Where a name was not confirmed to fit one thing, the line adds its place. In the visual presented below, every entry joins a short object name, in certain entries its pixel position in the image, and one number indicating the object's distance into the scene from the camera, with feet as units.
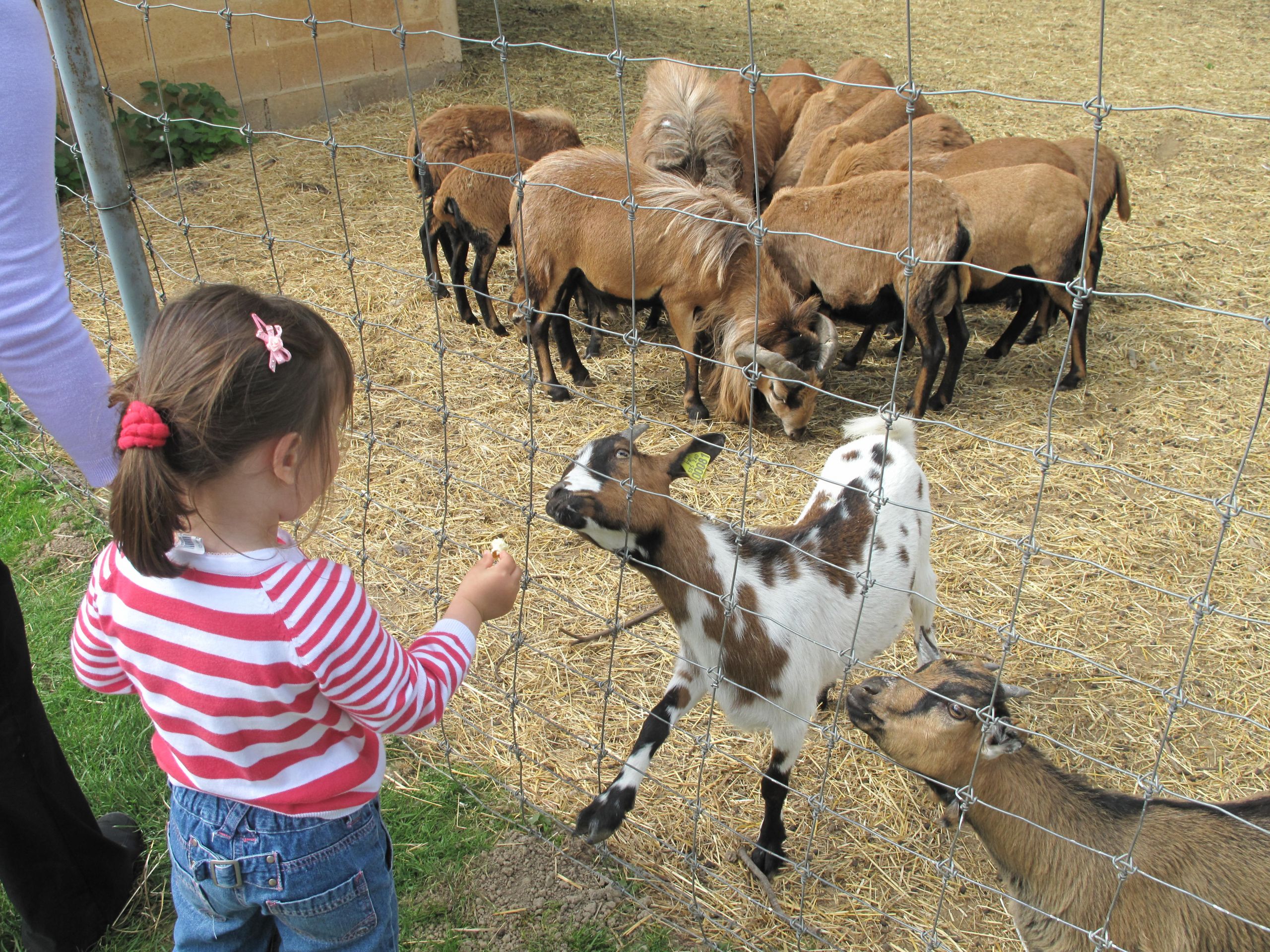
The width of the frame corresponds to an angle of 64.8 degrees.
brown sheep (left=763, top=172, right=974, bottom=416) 17.57
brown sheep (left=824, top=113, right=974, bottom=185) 21.17
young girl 5.01
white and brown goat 9.05
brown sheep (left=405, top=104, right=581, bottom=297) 22.35
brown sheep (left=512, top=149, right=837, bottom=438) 18.28
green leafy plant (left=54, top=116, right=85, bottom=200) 24.20
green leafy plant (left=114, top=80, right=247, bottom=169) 27.27
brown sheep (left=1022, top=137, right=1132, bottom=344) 20.13
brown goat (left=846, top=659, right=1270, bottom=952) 7.46
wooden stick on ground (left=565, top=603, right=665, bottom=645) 12.12
